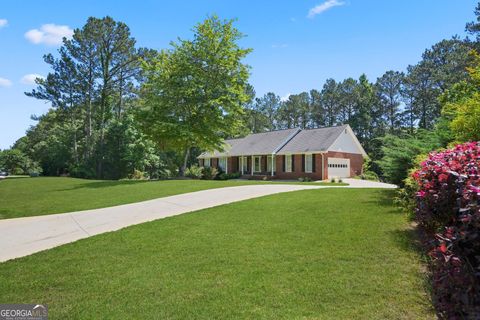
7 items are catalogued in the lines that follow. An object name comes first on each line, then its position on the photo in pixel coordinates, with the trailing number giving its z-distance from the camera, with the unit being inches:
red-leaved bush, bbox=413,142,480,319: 75.8
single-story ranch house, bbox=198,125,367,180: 978.1
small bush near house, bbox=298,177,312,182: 965.8
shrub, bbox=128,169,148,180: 1176.2
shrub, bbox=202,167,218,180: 1083.9
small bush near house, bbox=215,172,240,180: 1131.9
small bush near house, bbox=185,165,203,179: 1149.3
